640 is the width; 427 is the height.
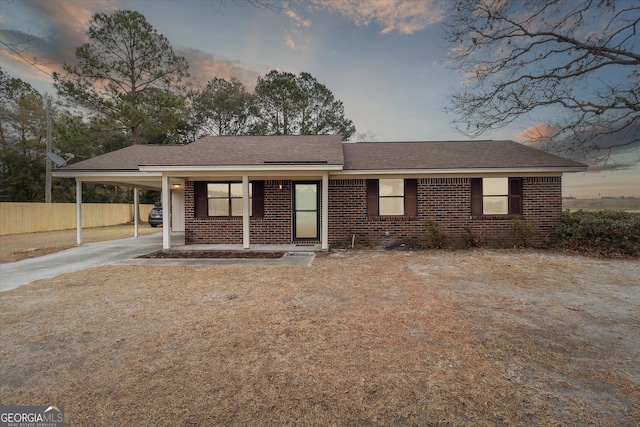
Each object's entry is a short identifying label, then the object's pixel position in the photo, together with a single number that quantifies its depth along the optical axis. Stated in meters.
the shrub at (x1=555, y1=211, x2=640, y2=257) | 8.23
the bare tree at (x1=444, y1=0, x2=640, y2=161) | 7.51
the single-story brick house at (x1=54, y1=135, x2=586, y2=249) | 9.97
